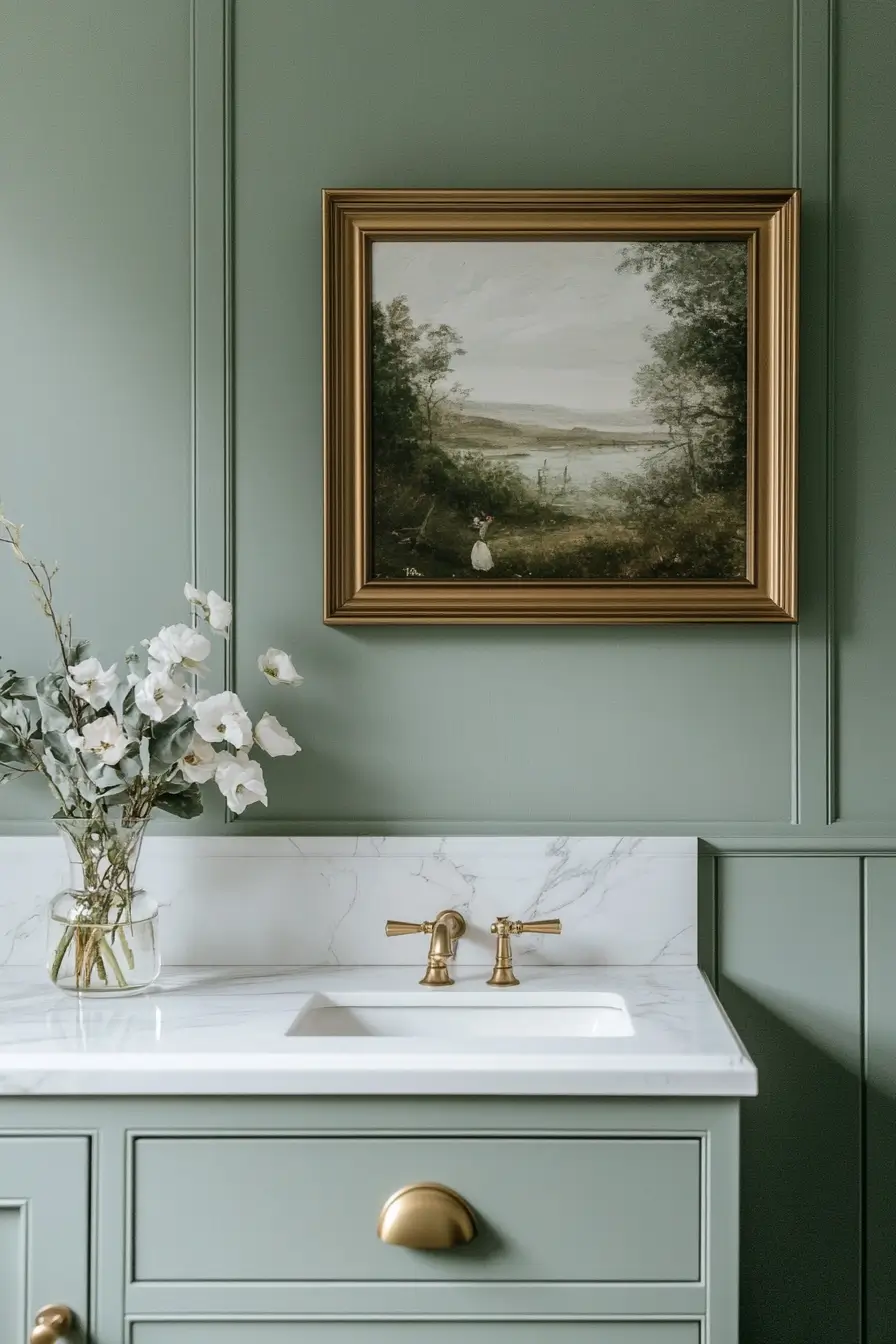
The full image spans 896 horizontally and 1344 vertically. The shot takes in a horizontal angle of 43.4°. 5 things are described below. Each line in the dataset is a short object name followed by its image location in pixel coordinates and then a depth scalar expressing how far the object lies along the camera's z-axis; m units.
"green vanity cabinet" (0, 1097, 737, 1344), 1.27
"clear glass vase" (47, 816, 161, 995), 1.55
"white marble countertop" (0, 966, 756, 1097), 1.26
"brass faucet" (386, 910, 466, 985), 1.63
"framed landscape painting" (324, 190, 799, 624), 1.75
